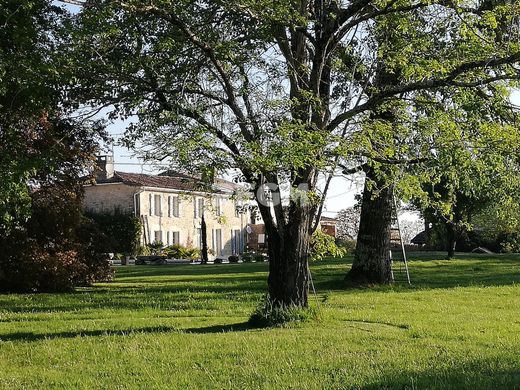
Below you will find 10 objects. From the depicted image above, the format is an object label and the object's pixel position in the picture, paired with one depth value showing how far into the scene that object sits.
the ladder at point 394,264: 18.10
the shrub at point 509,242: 42.69
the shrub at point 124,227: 44.69
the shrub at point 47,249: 19.89
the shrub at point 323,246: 11.53
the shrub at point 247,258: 42.19
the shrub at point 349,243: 42.67
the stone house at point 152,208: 48.75
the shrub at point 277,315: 11.23
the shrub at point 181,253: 47.84
